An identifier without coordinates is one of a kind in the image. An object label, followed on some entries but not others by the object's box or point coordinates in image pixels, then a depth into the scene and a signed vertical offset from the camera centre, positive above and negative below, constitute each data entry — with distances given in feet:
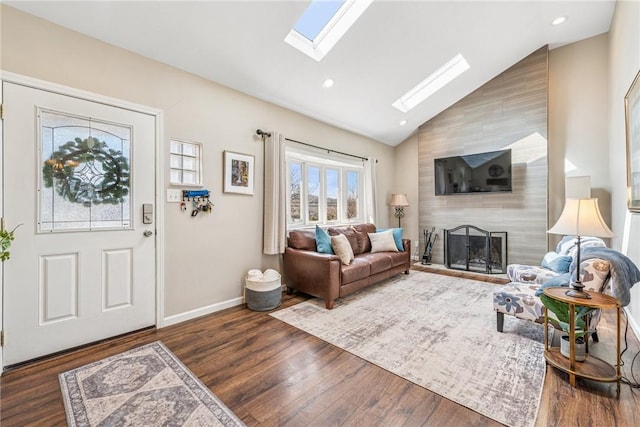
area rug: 5.46 -3.57
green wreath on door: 6.90 +1.11
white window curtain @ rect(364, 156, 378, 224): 17.06 +1.48
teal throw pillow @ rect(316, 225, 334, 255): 11.84 -1.25
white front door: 6.40 -0.17
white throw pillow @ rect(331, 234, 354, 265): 11.56 -1.53
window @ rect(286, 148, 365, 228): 13.79 +1.35
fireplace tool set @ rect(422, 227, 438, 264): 17.70 -2.02
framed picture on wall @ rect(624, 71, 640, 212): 7.72 +2.12
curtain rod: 11.17 +3.40
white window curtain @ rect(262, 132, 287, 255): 11.23 +0.77
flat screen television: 15.02 +2.37
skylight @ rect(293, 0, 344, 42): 9.10 +6.78
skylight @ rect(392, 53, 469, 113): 13.57 +6.95
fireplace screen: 15.37 -2.14
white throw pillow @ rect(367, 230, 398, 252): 14.22 -1.51
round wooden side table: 5.45 -3.27
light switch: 8.73 +0.58
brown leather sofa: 10.19 -2.23
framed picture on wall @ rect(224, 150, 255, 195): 10.10 +1.59
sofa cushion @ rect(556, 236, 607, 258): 8.76 -1.10
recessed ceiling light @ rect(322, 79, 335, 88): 11.43 +5.55
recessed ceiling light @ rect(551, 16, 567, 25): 11.80 +8.49
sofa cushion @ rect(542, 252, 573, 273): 8.80 -1.70
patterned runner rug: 4.83 -3.63
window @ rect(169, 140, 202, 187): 8.89 +1.72
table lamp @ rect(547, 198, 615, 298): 5.93 -0.23
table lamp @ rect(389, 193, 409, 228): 17.95 +0.89
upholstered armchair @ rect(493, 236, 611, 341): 6.40 -2.21
